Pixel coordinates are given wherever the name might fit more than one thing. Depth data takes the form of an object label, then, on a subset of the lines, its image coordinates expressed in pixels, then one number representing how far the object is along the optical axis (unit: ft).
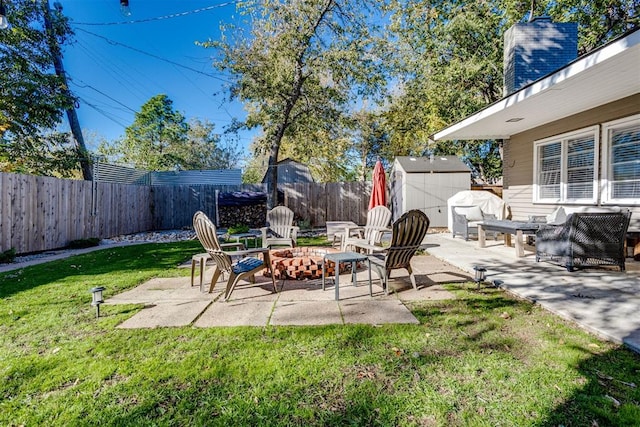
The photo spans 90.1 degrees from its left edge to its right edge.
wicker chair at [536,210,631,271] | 13.80
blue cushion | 11.61
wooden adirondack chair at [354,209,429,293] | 11.52
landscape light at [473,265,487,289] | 12.32
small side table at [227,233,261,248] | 16.04
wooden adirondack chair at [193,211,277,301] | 11.48
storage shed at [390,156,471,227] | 33.60
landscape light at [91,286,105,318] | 9.82
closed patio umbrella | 25.88
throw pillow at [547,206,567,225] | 19.02
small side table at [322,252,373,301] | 11.40
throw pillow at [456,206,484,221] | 25.54
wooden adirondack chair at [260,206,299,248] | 19.97
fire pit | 14.49
